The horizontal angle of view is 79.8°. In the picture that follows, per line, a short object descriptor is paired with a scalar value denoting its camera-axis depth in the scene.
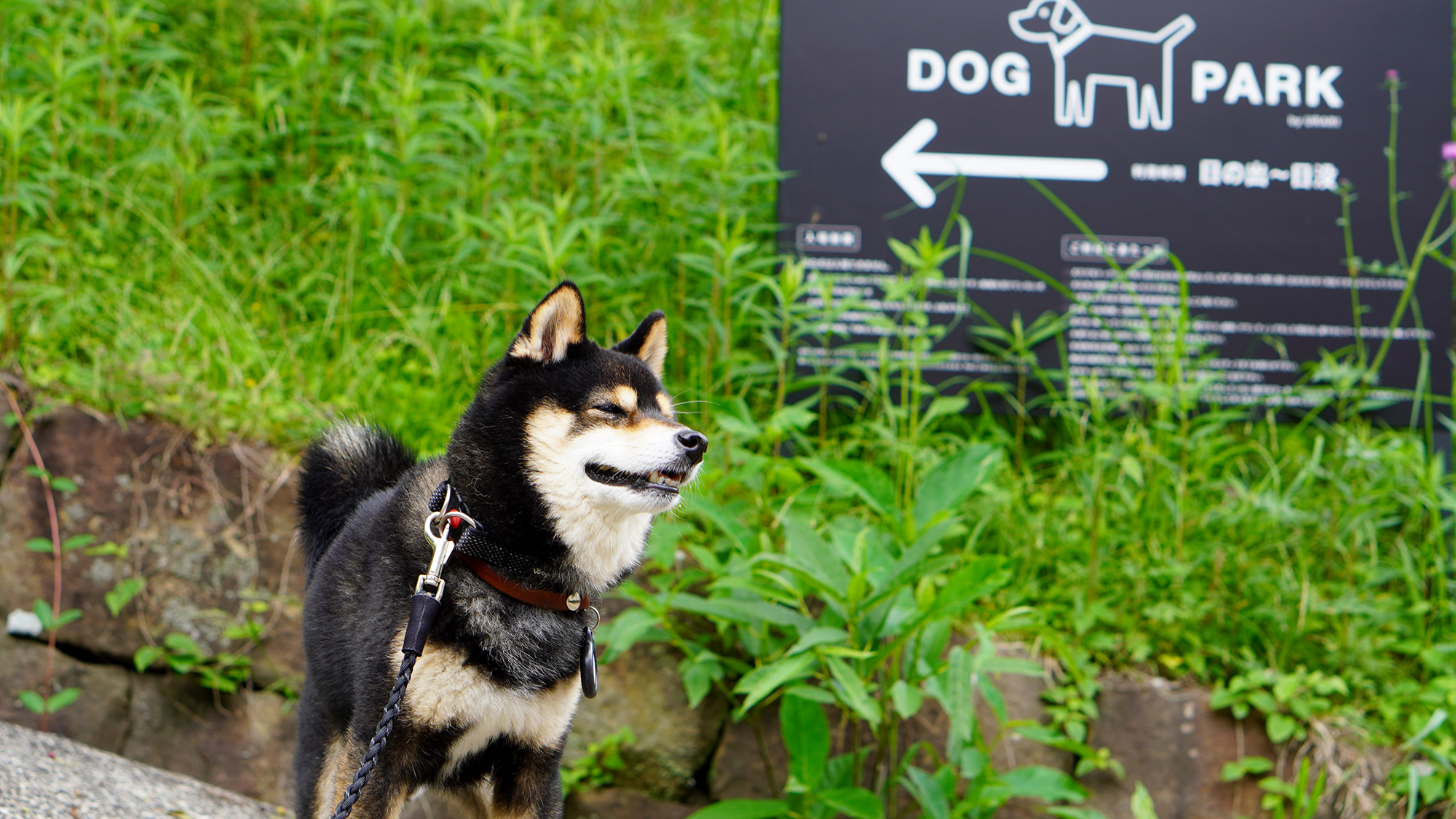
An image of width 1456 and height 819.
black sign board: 3.57
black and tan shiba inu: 1.60
